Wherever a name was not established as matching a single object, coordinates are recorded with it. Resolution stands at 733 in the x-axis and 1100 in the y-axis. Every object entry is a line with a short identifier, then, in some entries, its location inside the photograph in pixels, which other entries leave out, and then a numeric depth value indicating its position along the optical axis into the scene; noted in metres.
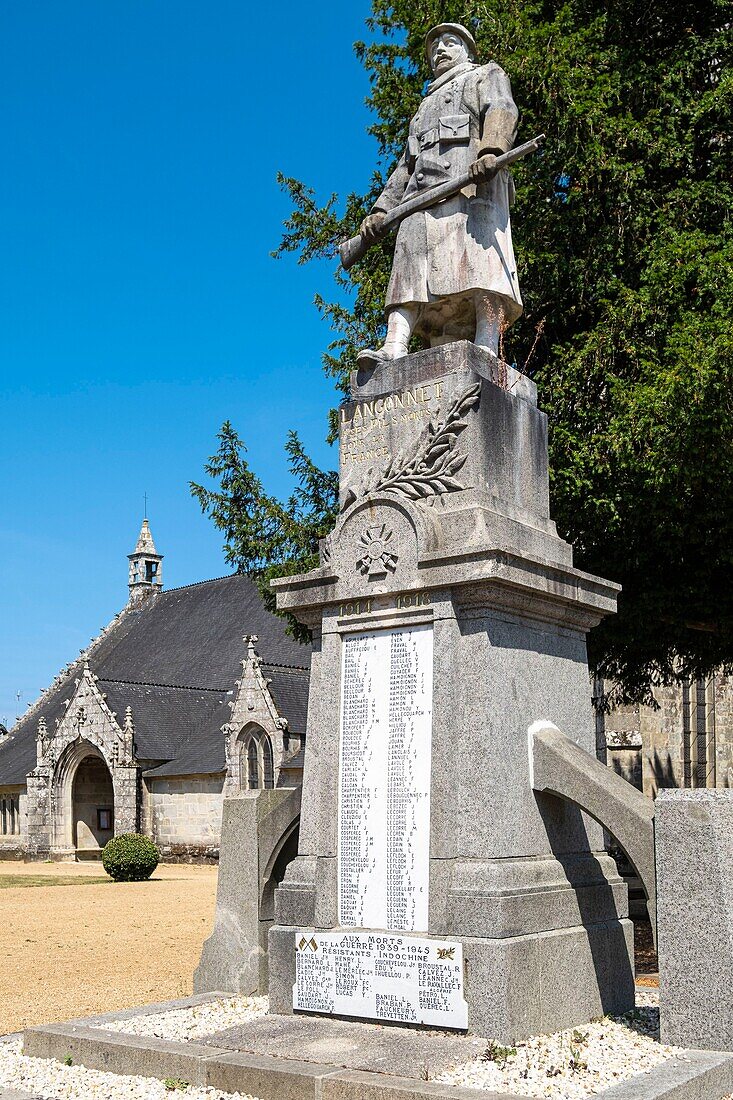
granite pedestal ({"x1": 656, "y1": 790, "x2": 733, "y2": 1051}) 5.75
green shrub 26.17
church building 33.19
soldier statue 7.64
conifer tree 12.34
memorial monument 6.33
